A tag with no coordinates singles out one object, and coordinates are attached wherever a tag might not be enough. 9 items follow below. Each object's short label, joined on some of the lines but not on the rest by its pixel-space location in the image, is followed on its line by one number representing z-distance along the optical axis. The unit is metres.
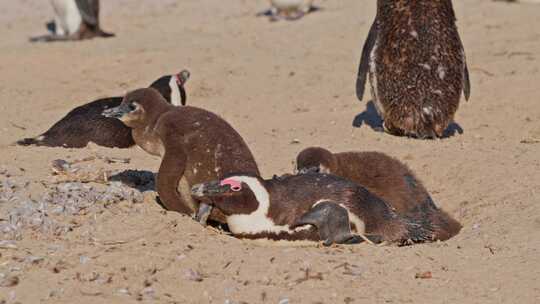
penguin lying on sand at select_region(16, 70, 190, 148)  15.20
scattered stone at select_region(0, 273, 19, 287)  8.62
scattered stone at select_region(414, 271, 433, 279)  9.20
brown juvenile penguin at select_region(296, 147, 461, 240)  11.77
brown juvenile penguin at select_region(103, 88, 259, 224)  10.87
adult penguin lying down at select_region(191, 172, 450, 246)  10.06
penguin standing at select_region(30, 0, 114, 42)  29.06
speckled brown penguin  16.05
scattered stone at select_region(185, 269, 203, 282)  8.88
